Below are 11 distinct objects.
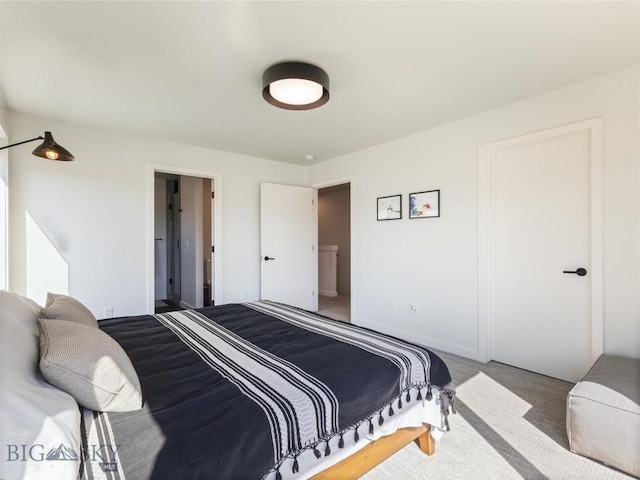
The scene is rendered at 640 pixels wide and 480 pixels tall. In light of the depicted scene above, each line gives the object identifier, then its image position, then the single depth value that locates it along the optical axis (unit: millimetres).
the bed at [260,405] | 934
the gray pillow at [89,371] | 1020
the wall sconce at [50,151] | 2139
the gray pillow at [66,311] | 1529
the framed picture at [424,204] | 3391
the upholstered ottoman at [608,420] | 1550
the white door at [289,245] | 4551
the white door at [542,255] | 2494
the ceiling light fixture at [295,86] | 2098
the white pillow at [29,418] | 784
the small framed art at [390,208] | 3773
